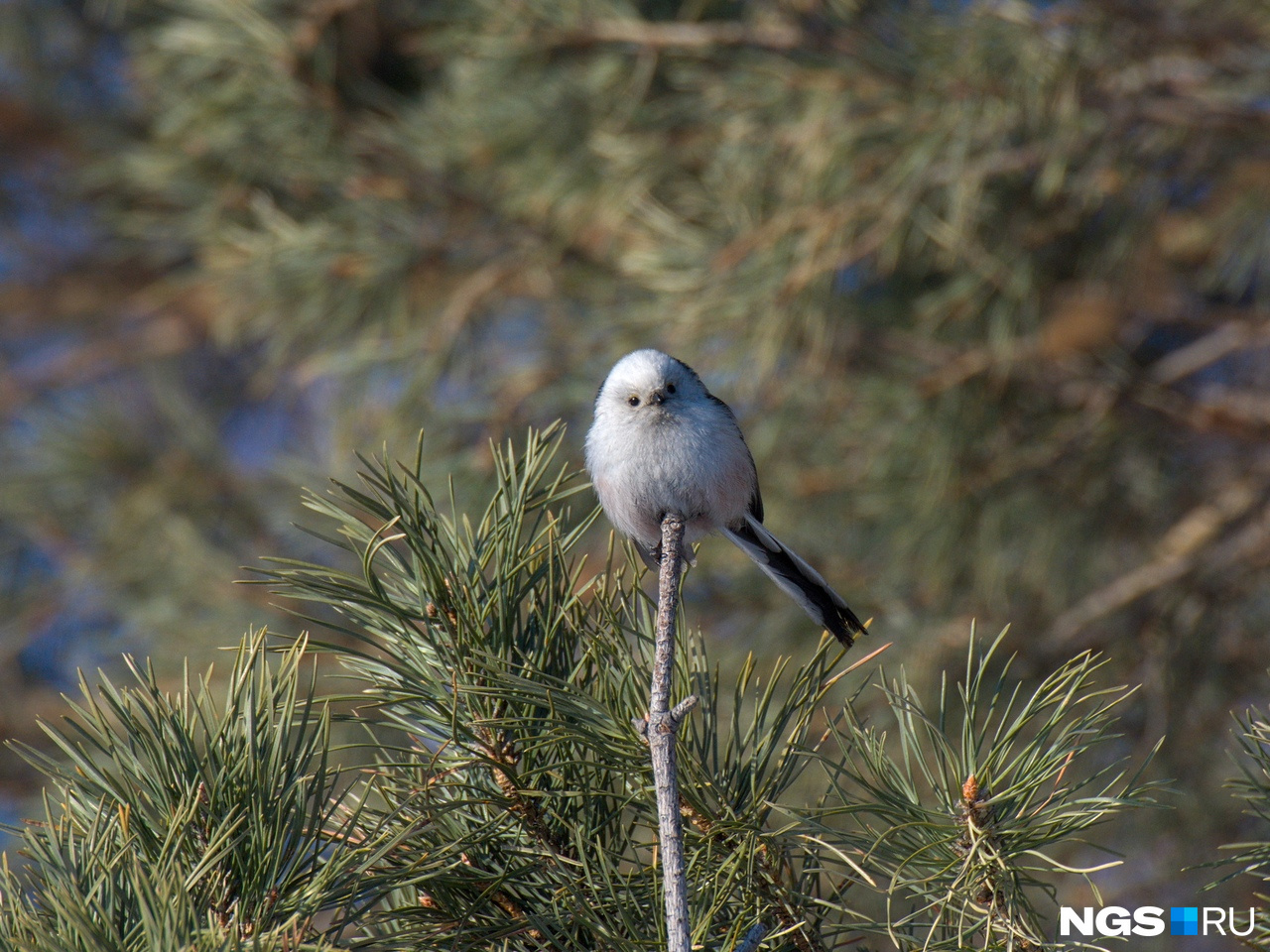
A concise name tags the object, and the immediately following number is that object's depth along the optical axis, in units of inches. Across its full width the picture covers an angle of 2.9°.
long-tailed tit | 298.6
